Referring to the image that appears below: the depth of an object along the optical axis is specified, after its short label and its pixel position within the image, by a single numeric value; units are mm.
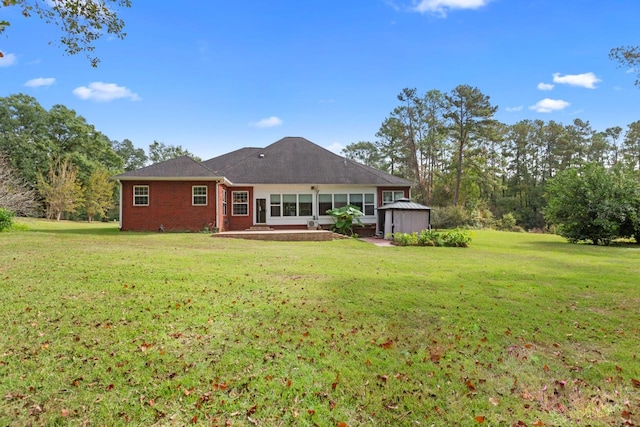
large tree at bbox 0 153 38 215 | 17650
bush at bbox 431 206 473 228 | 29734
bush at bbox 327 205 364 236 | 19219
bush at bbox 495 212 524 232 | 33125
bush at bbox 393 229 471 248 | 14398
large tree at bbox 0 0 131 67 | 4656
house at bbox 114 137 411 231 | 17344
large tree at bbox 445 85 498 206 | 36188
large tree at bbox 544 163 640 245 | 16578
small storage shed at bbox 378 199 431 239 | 17562
